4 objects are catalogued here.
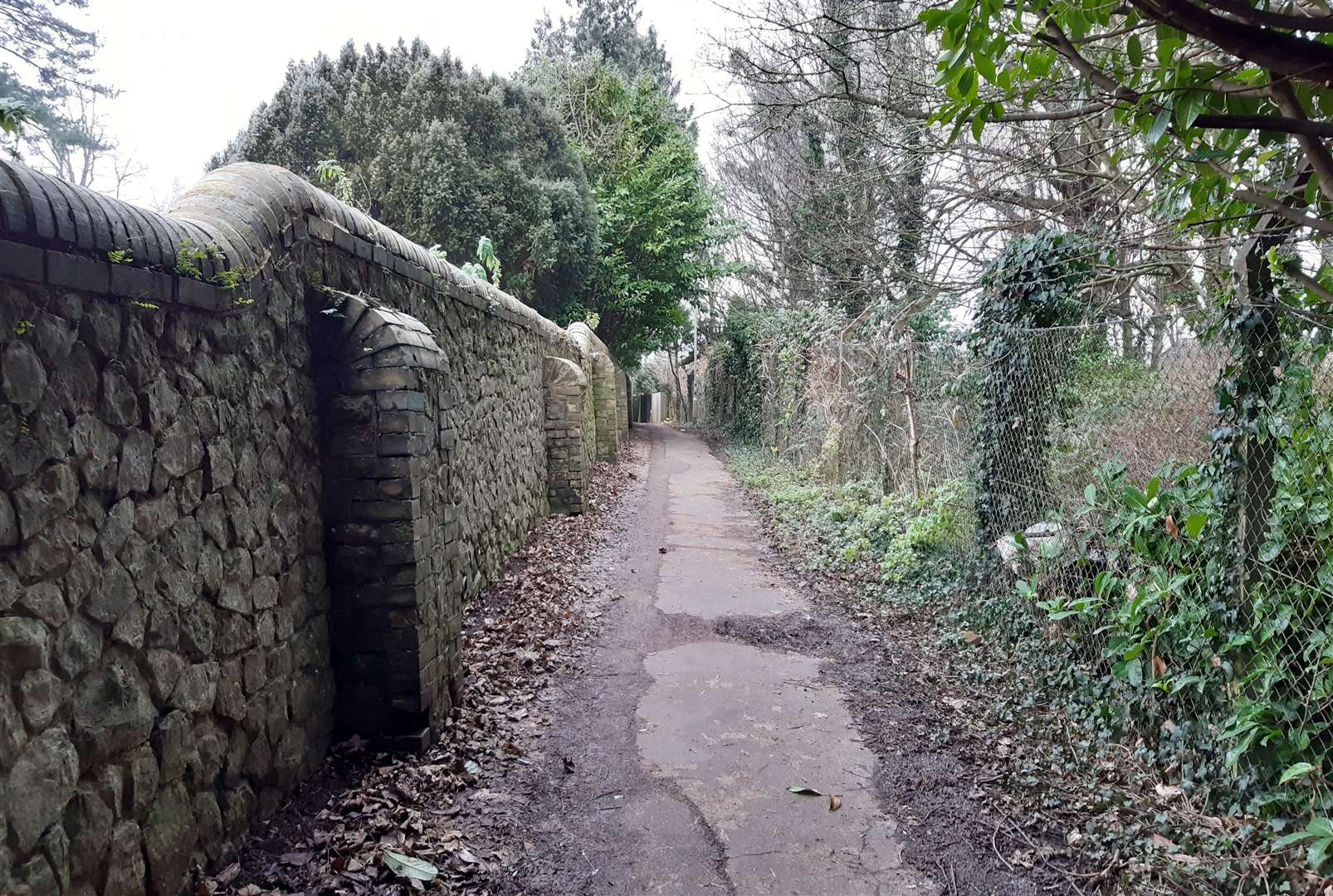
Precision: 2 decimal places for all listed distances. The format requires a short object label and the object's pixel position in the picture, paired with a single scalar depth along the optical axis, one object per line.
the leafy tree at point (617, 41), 28.91
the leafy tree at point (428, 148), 14.29
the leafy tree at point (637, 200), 19.75
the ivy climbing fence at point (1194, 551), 2.73
